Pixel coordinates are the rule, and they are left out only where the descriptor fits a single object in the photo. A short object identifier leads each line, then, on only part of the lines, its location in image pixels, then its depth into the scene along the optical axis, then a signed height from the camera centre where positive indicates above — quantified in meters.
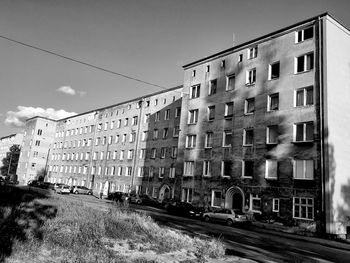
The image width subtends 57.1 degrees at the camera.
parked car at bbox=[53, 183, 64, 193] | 51.38 -0.58
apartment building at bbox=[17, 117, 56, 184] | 87.69 +8.93
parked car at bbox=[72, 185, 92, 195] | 56.22 -0.83
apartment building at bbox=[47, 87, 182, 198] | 49.16 +7.65
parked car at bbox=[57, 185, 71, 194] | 50.63 -0.89
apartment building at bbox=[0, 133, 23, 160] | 121.88 +14.69
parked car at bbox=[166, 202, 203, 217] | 32.19 -1.55
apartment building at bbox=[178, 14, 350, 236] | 27.52 +6.91
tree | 104.38 +5.87
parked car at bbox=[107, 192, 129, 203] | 44.31 -1.07
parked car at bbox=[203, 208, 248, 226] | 28.12 -1.67
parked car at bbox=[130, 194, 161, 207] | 42.97 -1.22
